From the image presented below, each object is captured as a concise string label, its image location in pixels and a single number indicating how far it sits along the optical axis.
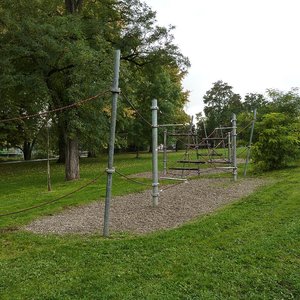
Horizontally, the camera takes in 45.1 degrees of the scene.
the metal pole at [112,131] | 5.36
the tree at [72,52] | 11.38
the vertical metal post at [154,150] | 7.38
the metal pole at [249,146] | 12.91
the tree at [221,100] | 69.81
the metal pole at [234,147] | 11.55
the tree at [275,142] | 13.18
